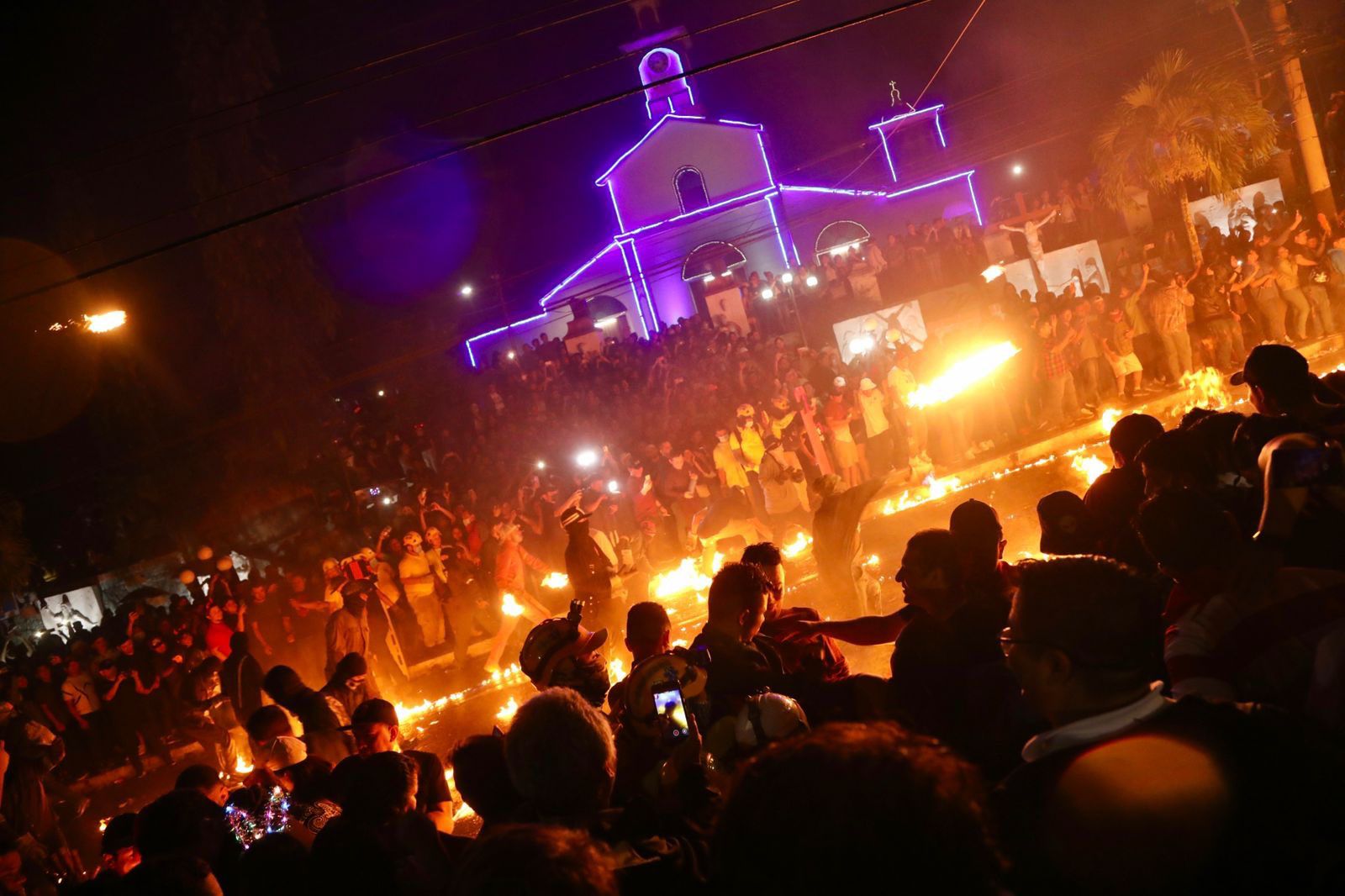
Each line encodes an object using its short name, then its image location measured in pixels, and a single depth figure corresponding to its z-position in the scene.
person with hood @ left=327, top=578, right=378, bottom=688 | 11.22
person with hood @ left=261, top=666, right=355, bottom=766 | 5.95
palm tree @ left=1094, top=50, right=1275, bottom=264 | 21.33
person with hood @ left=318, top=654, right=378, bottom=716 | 6.56
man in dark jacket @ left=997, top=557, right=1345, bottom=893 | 1.89
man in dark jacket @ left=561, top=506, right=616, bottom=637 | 10.10
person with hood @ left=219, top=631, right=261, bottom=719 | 10.80
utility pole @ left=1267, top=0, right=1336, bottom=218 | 21.34
